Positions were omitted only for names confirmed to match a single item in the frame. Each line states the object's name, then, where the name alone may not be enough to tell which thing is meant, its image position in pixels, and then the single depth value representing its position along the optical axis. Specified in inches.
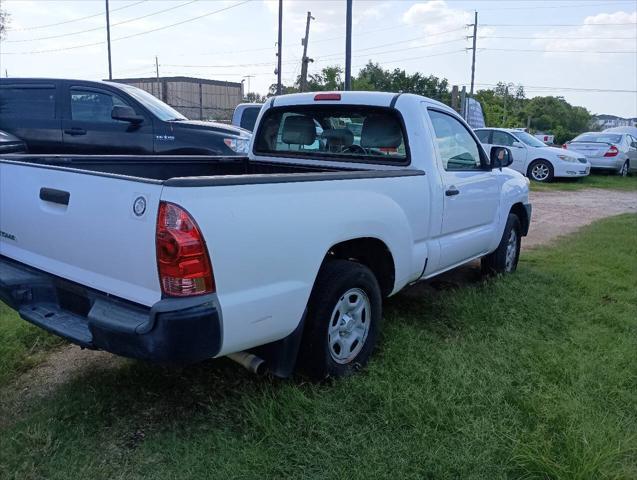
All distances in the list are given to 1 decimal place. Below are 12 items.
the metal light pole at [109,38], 1178.0
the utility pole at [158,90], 1709.2
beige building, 1627.7
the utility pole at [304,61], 1161.4
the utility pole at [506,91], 2907.0
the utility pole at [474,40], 2015.3
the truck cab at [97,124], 312.8
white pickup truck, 96.7
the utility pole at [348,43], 614.9
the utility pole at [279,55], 1109.1
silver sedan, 727.1
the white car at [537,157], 633.0
